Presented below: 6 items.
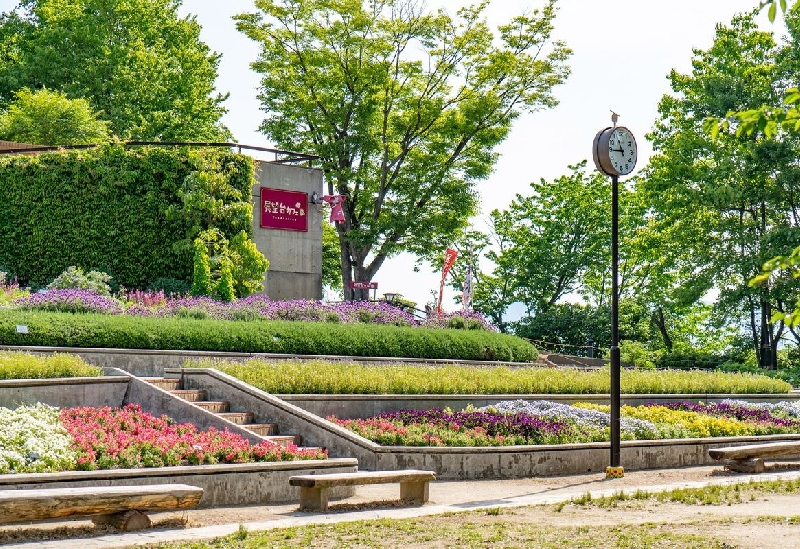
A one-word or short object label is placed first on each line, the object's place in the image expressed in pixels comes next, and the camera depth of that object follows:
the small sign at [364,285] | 37.59
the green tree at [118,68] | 44.88
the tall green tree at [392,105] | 36.94
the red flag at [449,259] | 34.62
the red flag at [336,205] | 33.41
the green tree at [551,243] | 45.84
